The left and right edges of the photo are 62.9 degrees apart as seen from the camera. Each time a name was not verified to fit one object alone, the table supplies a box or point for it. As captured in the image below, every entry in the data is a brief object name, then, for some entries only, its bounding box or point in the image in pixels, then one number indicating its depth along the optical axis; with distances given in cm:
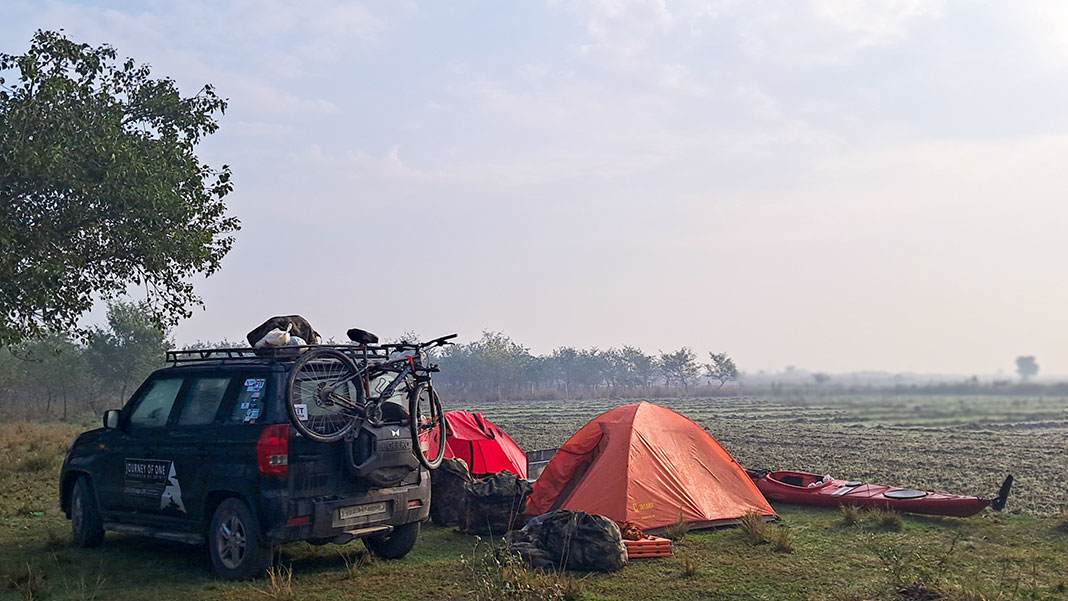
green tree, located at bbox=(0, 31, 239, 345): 1441
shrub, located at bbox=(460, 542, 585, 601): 669
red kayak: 1117
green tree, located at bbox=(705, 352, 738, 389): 8473
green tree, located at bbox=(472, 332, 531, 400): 9756
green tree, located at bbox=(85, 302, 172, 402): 4684
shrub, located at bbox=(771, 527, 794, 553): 946
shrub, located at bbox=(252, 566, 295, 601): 707
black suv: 773
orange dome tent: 1055
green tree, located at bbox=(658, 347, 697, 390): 10125
